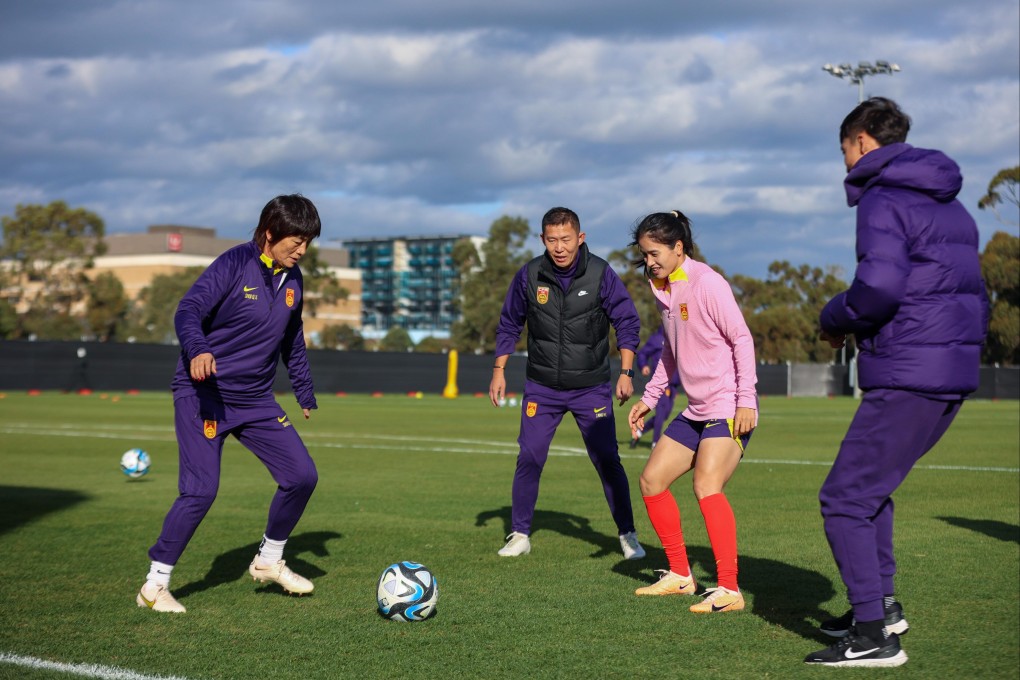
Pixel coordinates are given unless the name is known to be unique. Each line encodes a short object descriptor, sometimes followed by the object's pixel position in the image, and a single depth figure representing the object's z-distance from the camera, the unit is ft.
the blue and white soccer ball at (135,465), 42.39
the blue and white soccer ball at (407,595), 19.13
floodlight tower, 167.94
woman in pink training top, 20.12
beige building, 499.10
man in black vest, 26.22
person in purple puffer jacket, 15.15
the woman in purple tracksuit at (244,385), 19.98
